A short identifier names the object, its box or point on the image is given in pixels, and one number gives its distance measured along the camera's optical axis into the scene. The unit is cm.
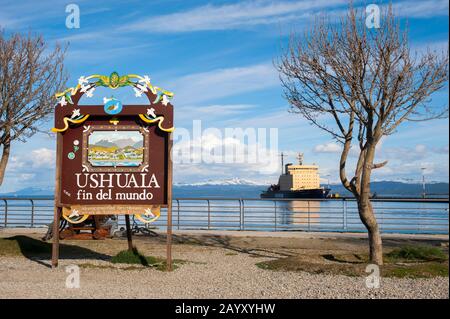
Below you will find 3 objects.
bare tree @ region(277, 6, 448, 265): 1038
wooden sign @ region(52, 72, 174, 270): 1051
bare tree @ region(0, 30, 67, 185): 1342
